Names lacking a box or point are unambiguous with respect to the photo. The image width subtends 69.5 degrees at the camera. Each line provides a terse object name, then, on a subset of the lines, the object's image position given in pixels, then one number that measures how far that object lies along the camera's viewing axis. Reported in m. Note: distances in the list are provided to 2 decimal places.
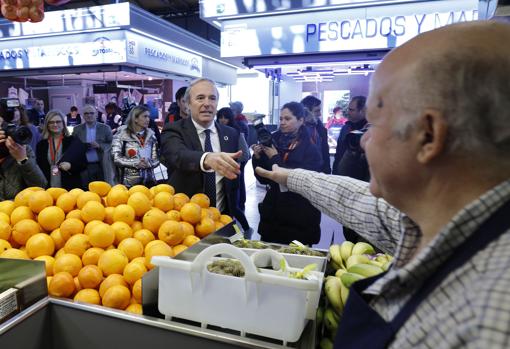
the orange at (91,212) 1.57
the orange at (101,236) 1.46
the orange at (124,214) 1.58
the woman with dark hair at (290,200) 2.99
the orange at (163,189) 1.83
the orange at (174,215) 1.65
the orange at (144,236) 1.51
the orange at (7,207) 1.69
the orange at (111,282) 1.30
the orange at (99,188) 1.77
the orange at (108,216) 1.63
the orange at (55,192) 1.74
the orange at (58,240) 1.54
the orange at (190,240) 1.57
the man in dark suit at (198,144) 2.37
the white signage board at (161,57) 6.01
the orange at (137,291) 1.29
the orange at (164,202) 1.70
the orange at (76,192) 1.72
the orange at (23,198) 1.71
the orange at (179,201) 1.76
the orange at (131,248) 1.44
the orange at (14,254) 1.45
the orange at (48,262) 1.43
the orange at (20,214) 1.61
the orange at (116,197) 1.69
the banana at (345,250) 1.58
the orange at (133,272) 1.33
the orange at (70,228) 1.54
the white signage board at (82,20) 5.84
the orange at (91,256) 1.41
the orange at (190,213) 1.70
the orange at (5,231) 1.55
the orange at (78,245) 1.45
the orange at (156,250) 1.40
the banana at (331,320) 1.21
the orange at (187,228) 1.59
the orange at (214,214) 1.89
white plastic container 1.01
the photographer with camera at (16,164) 2.82
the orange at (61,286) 1.30
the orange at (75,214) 1.59
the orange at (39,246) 1.48
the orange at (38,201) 1.63
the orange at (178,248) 1.50
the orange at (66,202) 1.66
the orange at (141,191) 1.75
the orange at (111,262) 1.36
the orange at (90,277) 1.32
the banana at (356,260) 1.43
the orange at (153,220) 1.58
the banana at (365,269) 1.25
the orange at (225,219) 1.92
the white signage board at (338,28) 3.80
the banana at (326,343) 1.20
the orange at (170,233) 1.52
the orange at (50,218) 1.57
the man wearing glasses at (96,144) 4.88
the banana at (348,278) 1.18
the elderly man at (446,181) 0.47
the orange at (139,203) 1.64
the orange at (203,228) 1.70
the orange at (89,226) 1.51
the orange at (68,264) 1.38
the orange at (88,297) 1.27
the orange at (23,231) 1.55
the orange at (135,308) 1.24
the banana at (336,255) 1.56
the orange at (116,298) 1.24
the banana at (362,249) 1.57
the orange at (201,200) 1.88
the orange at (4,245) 1.50
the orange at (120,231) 1.52
